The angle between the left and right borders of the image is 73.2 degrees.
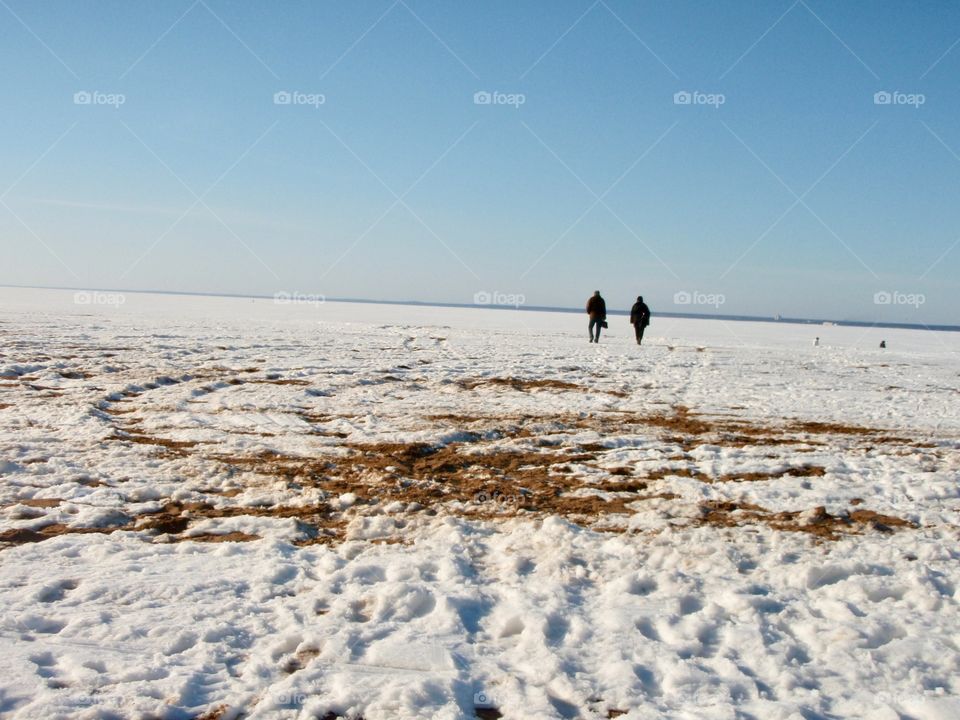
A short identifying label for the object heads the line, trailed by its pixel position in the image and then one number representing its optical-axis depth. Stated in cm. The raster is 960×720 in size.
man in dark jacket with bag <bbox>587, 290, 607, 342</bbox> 2320
